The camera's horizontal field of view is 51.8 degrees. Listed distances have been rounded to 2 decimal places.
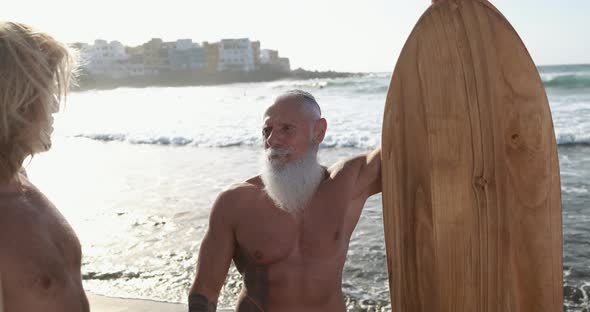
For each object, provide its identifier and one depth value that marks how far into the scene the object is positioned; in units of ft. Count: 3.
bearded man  7.04
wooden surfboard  6.74
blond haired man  4.84
